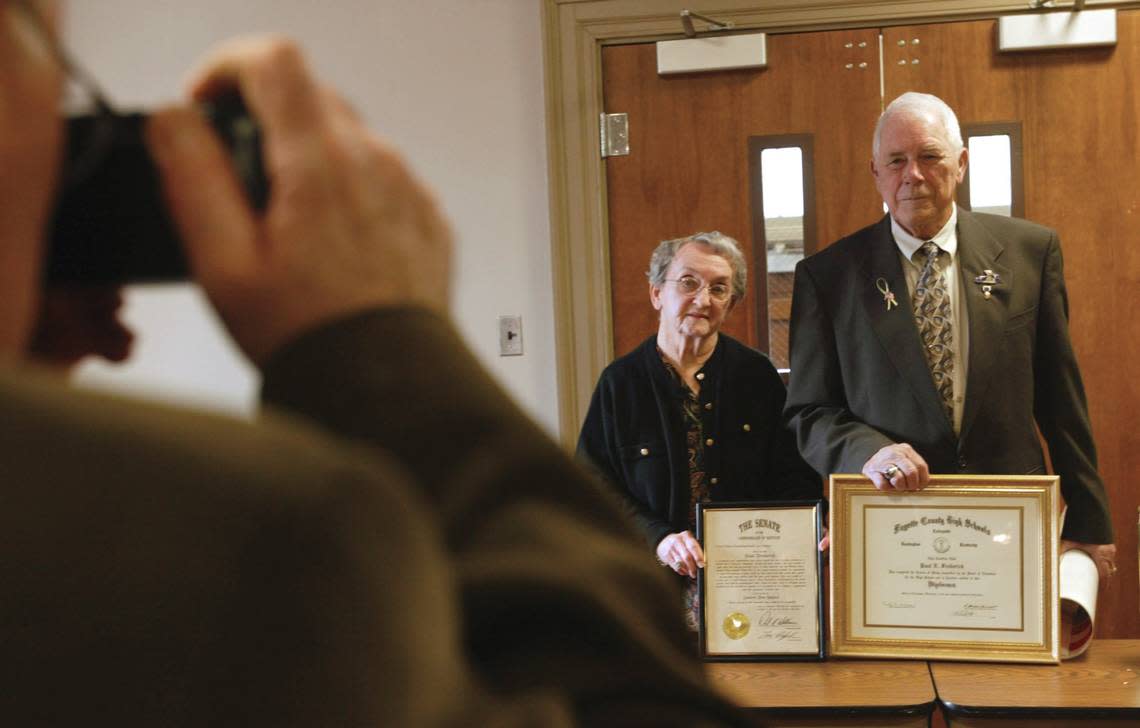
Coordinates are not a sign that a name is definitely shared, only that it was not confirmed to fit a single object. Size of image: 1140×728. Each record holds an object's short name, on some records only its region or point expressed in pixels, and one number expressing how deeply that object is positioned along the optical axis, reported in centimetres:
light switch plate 362
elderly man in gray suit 232
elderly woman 238
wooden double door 339
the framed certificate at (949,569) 192
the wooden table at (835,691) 180
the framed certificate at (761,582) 203
